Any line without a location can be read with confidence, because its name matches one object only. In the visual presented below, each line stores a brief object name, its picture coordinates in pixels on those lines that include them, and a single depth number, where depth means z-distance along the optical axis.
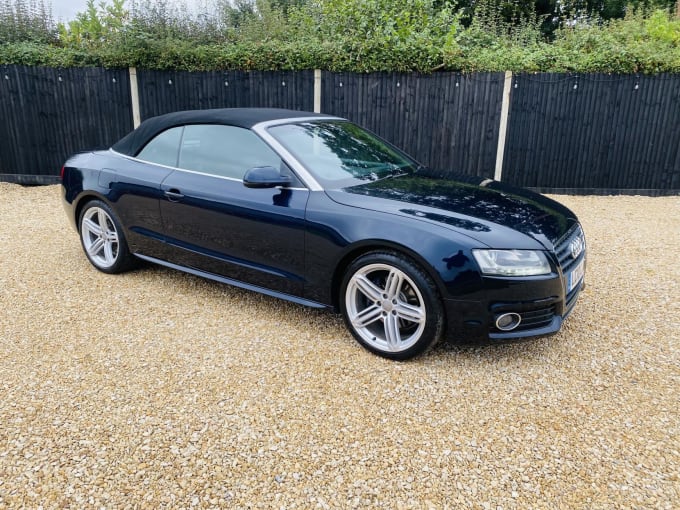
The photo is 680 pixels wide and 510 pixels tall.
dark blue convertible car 3.03
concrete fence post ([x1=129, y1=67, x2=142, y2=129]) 9.34
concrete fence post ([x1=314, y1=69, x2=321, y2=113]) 9.07
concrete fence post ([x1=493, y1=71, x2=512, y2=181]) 8.69
